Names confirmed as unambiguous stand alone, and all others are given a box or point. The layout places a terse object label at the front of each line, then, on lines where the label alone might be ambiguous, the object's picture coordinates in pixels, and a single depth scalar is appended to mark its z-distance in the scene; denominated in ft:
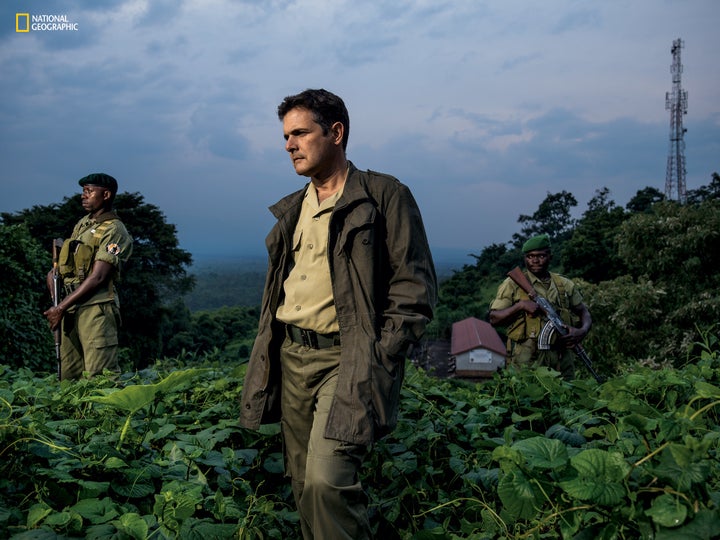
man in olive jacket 8.27
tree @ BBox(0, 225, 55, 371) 31.96
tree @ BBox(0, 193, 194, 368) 81.97
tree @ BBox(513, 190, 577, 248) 150.41
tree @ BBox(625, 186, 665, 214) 128.83
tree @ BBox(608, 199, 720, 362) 58.18
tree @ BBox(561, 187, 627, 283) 95.14
